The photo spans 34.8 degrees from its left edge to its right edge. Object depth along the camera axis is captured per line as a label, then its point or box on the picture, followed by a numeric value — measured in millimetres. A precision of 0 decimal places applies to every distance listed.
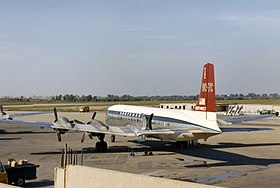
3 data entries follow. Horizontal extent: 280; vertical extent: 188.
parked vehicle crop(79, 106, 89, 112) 112438
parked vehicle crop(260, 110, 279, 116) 95125
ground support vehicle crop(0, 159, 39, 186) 21020
